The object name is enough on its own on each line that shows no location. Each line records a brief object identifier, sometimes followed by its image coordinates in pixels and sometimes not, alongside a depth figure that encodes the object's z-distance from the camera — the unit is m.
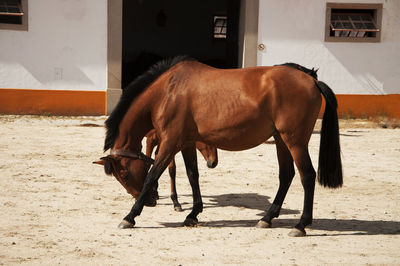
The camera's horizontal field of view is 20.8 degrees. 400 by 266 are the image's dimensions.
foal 12.78
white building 26.82
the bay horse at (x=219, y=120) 10.77
